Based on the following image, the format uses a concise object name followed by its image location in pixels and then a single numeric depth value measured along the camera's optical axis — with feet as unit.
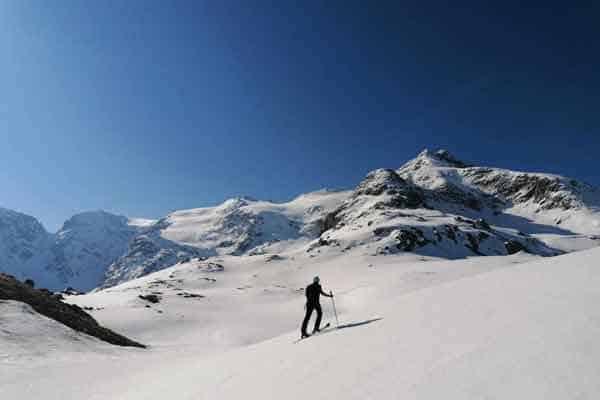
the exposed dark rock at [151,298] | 159.72
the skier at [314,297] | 43.27
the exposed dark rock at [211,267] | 339.24
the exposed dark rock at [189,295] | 178.89
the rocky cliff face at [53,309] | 59.41
